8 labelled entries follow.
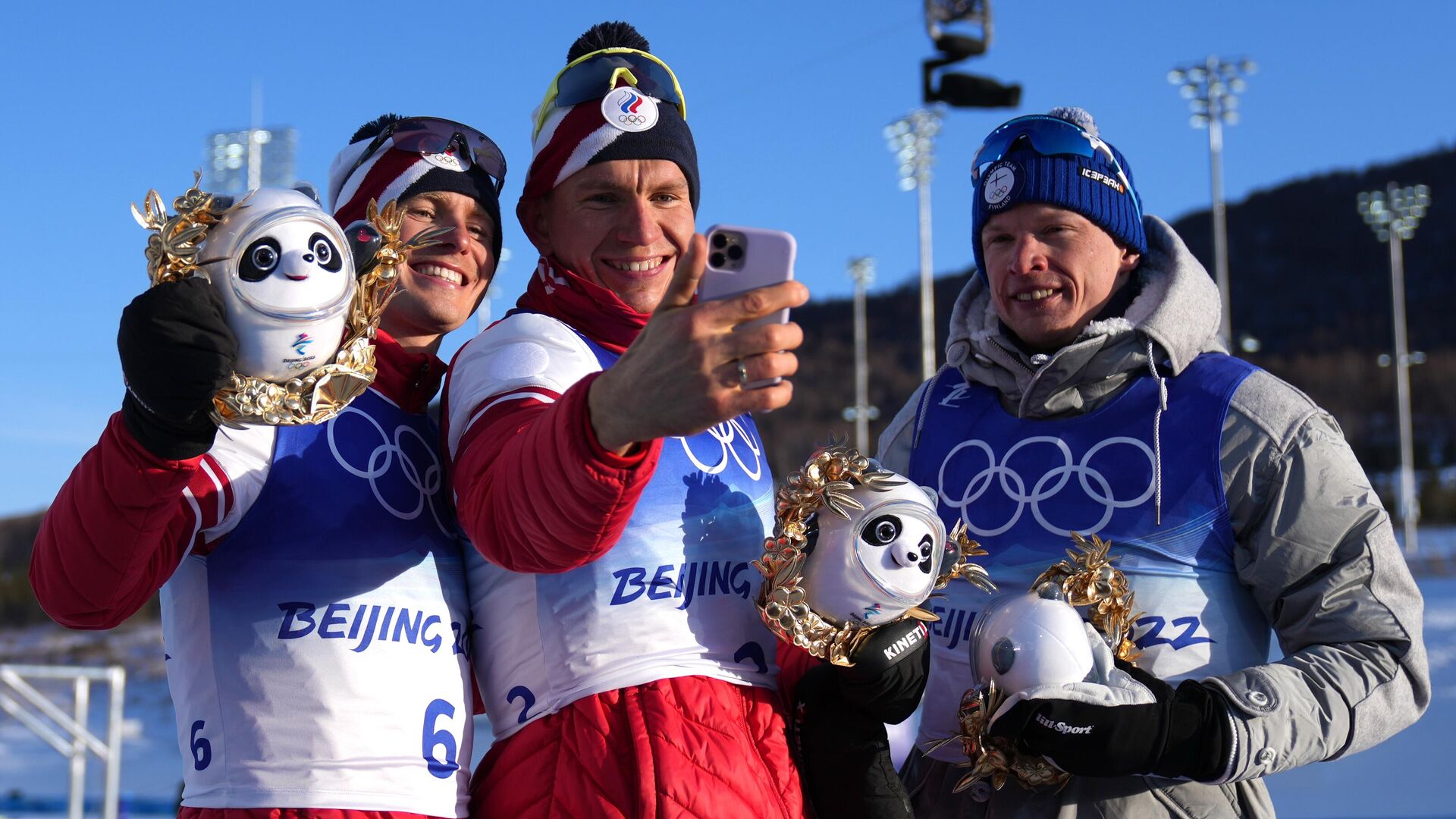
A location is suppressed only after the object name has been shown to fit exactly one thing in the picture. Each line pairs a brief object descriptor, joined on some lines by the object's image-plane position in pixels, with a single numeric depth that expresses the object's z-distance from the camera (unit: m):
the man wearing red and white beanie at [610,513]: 2.04
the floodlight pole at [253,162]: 13.84
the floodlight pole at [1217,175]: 27.52
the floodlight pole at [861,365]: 42.88
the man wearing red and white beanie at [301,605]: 2.33
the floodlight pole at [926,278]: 33.22
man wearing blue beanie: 2.81
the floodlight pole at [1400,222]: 37.00
